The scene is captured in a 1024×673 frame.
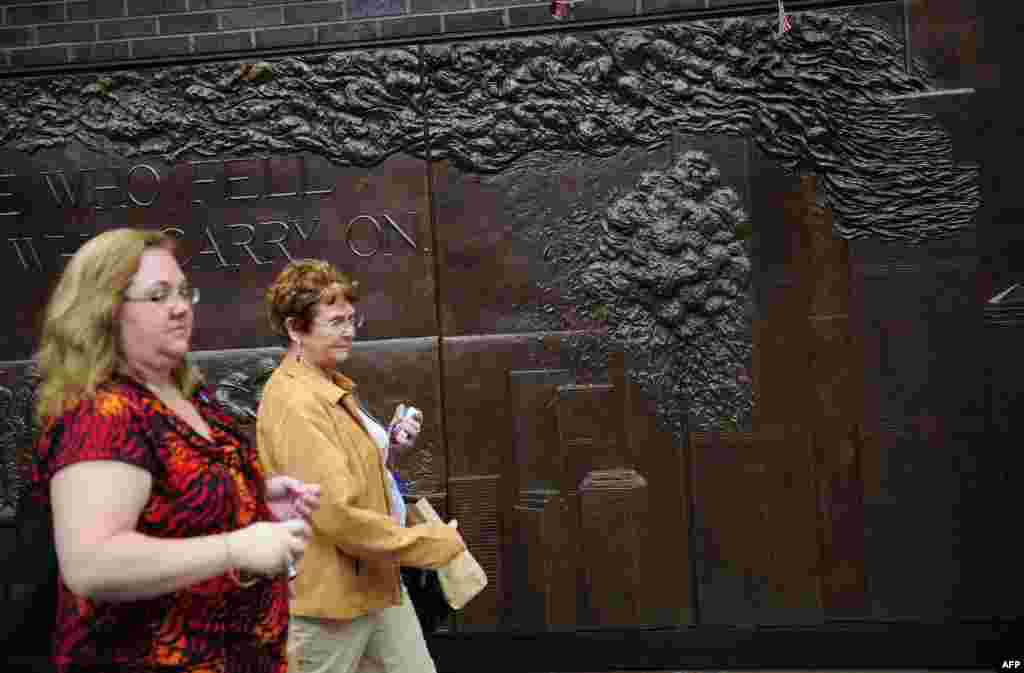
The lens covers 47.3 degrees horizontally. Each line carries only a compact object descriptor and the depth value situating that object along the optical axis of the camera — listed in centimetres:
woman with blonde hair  221
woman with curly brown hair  346
